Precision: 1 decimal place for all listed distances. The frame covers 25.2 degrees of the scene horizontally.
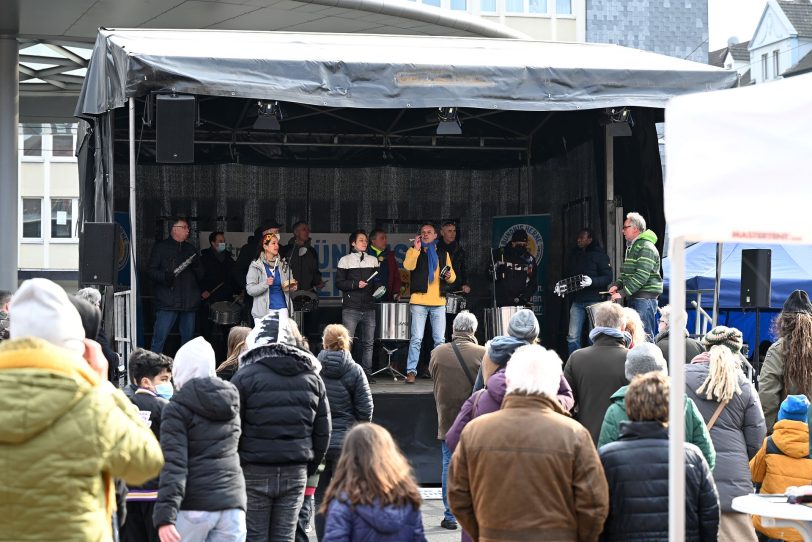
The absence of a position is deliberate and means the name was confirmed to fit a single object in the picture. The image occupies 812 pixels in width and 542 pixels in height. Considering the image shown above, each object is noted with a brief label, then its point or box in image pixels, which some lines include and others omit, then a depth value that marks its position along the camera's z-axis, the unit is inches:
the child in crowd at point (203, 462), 346.0
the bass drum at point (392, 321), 810.1
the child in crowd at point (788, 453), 403.8
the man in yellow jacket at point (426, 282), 798.9
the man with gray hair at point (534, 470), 291.2
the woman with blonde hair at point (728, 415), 402.1
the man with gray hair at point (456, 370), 537.9
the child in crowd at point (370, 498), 288.1
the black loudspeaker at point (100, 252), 621.2
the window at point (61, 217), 3137.6
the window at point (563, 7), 3463.0
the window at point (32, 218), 3124.0
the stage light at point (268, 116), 696.8
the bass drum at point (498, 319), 829.9
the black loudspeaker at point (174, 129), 602.3
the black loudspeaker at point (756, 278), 767.5
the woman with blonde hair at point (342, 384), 498.2
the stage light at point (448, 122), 734.5
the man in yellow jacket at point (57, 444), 236.5
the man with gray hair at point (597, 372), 446.2
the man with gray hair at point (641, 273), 722.4
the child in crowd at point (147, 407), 396.6
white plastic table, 316.7
